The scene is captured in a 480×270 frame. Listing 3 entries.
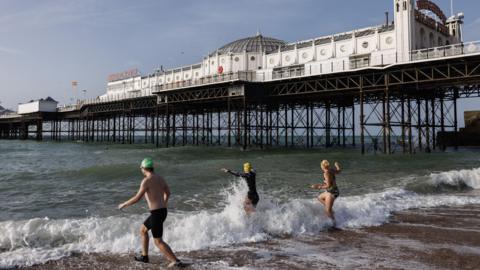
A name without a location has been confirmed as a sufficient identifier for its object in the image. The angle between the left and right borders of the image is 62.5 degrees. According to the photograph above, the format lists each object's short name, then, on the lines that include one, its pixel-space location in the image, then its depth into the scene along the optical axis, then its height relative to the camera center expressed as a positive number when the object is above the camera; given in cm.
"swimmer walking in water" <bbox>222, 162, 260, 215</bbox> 856 -119
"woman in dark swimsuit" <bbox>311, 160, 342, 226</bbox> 911 -119
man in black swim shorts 621 -104
